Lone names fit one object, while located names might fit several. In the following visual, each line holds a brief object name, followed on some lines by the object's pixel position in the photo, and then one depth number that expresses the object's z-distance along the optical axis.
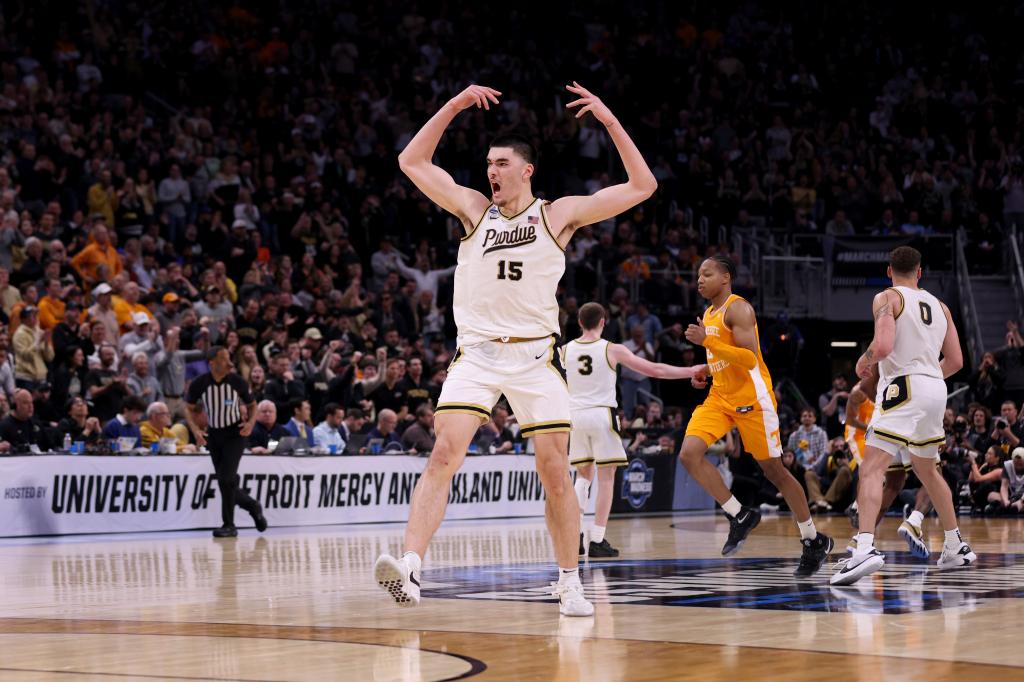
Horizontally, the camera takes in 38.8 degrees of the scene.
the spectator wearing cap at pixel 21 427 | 16.03
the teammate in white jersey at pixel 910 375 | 10.18
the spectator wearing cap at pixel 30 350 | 17.45
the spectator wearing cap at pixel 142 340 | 18.20
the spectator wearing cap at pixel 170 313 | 19.17
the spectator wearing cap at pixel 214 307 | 19.72
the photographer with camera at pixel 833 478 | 21.22
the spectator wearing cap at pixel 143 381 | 17.77
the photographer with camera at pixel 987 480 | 19.95
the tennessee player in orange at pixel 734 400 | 10.70
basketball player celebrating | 7.66
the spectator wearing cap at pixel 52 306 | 18.27
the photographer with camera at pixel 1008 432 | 20.03
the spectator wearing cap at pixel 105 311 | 18.33
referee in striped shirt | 16.19
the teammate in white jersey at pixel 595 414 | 12.91
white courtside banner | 15.98
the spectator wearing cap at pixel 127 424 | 16.80
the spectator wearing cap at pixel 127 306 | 18.86
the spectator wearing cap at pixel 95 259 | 19.47
